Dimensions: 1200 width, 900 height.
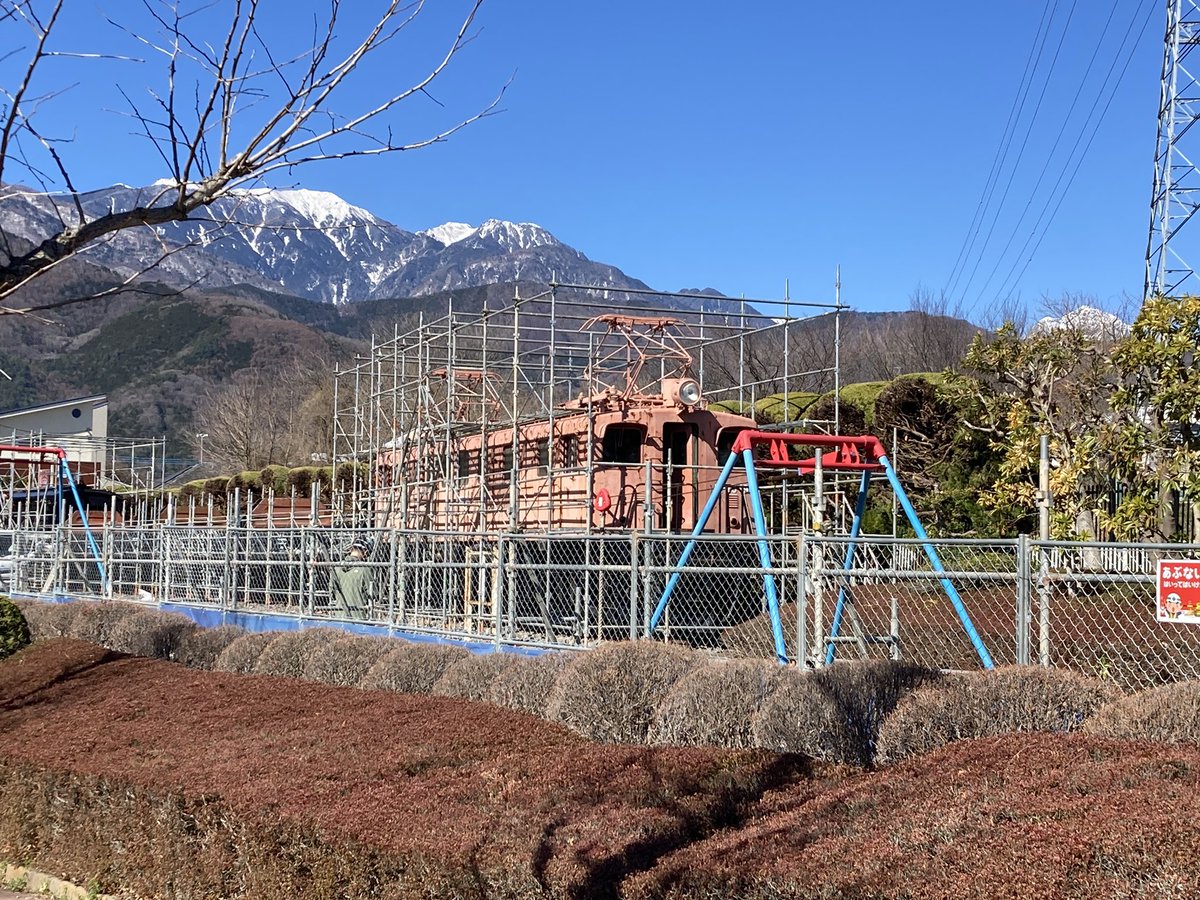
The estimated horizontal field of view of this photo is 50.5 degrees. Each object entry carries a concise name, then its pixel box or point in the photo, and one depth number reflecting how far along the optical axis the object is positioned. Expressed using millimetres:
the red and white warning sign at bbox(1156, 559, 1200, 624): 7645
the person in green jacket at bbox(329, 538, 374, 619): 18141
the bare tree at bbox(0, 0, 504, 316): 4285
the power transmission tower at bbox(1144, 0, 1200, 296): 27625
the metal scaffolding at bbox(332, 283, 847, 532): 20547
